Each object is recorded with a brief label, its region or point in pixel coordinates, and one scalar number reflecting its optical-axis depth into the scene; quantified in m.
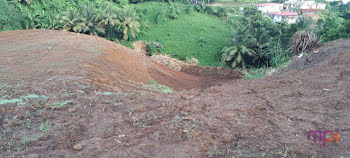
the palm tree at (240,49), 16.02
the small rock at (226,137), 3.33
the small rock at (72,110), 4.24
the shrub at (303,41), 12.32
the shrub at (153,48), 19.00
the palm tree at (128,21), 18.78
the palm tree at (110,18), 17.80
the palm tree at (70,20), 16.72
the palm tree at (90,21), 16.92
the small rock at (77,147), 3.12
